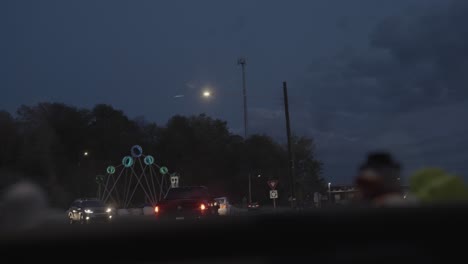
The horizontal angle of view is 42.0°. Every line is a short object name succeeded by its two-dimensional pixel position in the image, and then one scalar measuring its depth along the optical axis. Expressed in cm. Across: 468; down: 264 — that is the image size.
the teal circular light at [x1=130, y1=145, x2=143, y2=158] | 5292
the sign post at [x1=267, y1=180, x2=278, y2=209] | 3547
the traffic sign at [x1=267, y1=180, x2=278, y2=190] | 3575
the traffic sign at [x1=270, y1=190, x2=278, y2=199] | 3542
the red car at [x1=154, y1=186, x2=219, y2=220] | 2125
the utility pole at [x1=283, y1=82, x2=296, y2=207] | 3525
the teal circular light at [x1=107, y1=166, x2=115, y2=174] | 5398
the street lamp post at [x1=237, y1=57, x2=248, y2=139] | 4491
